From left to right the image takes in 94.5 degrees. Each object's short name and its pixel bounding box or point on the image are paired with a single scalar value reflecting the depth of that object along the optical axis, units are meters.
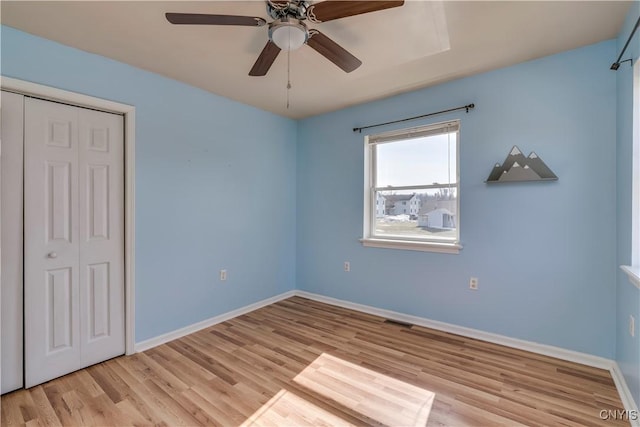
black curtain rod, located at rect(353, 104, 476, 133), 2.86
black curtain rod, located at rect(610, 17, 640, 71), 1.70
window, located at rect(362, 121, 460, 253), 3.07
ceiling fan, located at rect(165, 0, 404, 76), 1.46
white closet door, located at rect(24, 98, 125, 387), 2.15
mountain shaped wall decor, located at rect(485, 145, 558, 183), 2.50
